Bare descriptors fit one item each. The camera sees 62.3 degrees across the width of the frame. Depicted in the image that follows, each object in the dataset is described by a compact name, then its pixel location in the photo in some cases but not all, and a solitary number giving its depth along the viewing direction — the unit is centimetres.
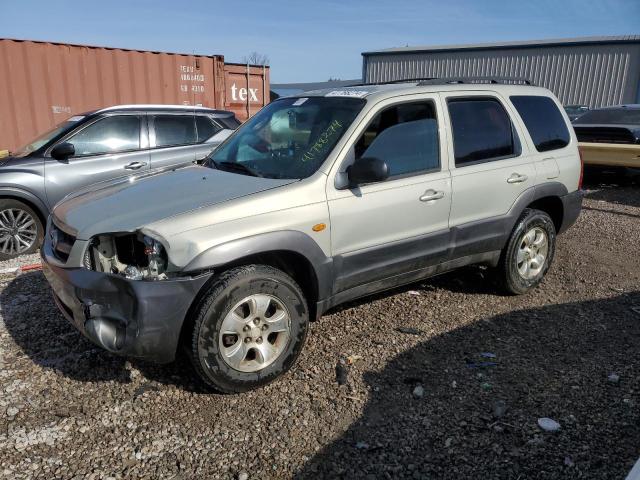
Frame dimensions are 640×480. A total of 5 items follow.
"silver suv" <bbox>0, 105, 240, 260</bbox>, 582
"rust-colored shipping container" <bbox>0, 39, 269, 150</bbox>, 878
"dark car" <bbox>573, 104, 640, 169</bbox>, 930
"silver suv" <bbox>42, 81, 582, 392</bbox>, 288
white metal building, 2434
